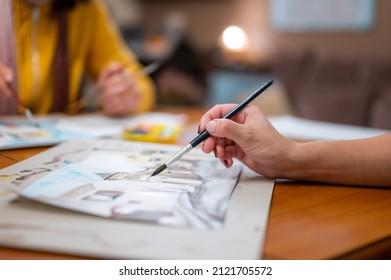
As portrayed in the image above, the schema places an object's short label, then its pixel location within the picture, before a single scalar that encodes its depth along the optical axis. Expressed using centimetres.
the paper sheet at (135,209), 41
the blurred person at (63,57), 114
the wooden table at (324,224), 42
